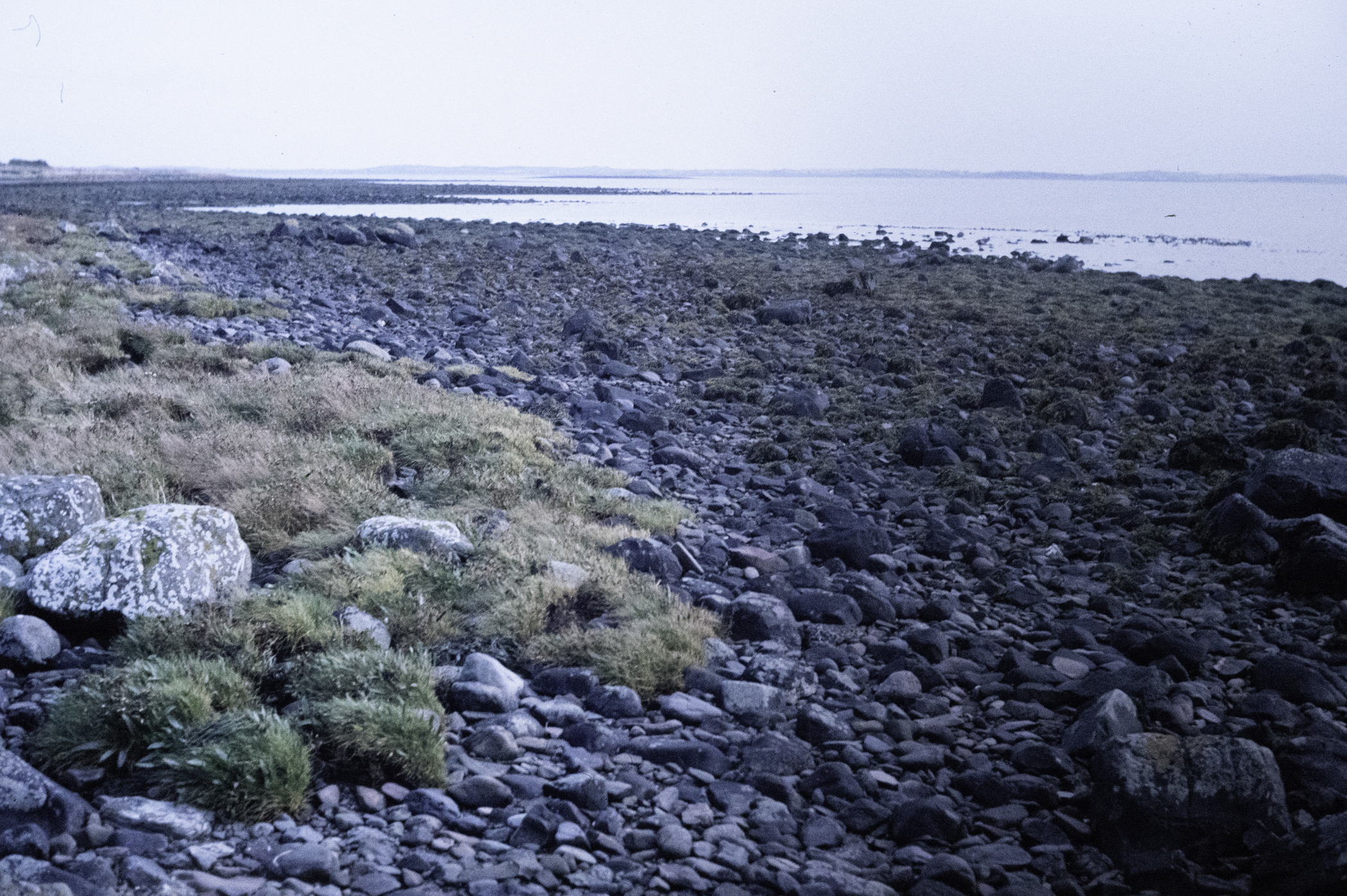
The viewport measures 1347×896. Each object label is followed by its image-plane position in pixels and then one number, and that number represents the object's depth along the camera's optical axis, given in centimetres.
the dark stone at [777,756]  457
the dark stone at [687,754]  455
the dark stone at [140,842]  339
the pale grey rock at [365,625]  524
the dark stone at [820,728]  487
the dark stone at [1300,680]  513
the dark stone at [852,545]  751
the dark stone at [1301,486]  805
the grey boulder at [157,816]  353
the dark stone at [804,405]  1271
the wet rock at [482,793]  406
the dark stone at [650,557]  676
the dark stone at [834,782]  436
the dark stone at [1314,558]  671
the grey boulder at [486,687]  486
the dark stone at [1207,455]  1007
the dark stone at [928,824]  402
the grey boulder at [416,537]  647
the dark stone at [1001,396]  1287
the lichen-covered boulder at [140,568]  511
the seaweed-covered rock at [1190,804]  373
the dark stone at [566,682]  520
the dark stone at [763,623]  602
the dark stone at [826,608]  638
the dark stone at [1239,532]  747
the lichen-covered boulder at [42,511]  592
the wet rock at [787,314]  2056
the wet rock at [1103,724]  455
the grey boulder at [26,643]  477
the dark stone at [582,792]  411
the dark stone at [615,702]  501
